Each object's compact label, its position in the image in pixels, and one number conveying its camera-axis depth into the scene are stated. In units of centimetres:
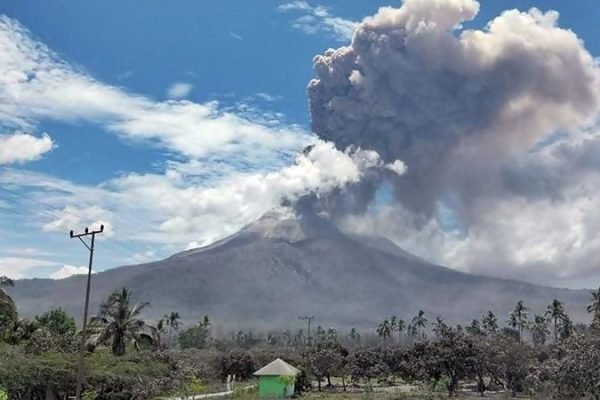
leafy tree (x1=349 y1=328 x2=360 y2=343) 18419
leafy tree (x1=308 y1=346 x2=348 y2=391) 7444
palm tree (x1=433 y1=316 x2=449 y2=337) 6358
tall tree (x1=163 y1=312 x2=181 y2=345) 14850
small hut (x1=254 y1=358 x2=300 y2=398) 6122
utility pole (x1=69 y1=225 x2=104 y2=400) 3669
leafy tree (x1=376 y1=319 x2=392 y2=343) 14212
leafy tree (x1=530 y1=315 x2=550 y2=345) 13275
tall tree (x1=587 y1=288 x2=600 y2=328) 8898
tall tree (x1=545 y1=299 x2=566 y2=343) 12694
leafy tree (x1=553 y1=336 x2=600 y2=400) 3398
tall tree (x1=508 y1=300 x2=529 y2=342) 14388
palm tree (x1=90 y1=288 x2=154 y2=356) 5288
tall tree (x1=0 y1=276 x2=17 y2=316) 4125
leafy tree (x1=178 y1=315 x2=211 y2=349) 13486
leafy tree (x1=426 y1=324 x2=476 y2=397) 6032
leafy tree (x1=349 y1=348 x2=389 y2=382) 7275
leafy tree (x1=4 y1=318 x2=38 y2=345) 4809
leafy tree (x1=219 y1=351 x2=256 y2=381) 8300
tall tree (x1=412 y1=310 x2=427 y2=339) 17750
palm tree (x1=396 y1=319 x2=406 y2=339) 17138
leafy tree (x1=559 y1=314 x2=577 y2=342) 10612
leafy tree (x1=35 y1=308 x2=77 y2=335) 7431
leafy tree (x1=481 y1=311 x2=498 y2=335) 14275
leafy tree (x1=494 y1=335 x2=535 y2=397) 6322
